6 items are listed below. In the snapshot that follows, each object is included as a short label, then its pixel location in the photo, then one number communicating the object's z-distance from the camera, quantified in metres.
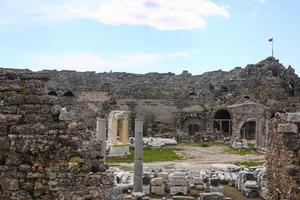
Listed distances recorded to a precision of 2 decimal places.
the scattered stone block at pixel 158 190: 18.88
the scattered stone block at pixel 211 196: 16.23
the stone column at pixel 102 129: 22.52
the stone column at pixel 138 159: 17.72
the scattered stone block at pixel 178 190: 18.65
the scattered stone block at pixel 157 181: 19.03
